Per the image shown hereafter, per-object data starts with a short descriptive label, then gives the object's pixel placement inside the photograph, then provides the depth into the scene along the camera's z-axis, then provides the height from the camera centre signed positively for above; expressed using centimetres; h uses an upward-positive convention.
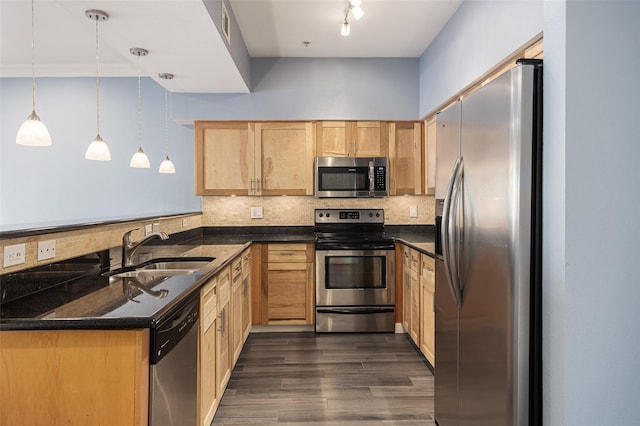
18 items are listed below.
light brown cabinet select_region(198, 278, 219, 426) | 209 -82
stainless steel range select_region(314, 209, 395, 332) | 398 -79
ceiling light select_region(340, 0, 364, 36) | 249 +125
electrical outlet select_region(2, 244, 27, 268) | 154 -19
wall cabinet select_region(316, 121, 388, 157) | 428 +69
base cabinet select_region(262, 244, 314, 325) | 405 -78
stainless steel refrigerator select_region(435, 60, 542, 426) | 150 -18
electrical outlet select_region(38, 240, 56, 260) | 172 -19
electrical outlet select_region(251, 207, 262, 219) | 458 -7
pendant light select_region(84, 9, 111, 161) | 257 +34
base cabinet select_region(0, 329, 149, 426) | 131 -55
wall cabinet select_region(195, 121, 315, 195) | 426 +51
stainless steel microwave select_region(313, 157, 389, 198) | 421 +29
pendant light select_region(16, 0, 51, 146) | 202 +36
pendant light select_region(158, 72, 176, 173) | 450 +92
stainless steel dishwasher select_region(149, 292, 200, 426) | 144 -64
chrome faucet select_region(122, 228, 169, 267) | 237 -23
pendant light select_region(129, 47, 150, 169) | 292 +39
